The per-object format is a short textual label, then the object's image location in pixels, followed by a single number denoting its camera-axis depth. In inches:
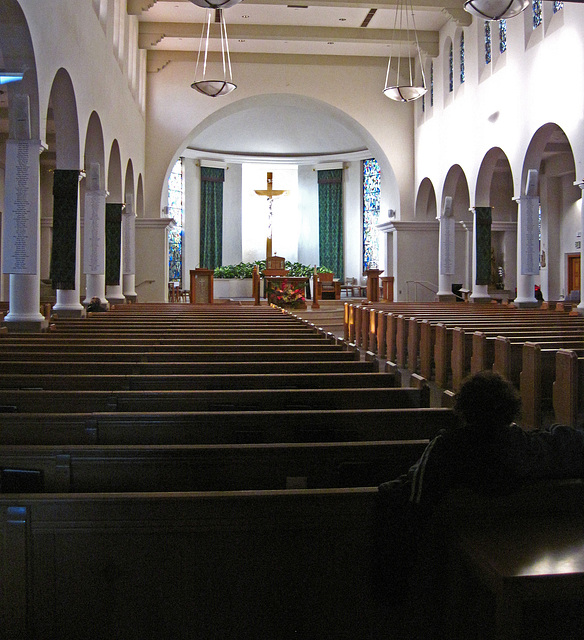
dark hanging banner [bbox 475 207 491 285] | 526.9
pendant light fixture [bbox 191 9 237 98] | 486.0
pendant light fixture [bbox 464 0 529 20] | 325.4
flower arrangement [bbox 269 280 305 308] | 592.4
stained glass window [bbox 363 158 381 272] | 814.5
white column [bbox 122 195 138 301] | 574.5
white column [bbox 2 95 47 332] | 289.6
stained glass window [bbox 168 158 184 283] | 784.2
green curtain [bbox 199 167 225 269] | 826.2
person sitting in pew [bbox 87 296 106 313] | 399.5
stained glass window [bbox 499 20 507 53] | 484.7
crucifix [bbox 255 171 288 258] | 765.3
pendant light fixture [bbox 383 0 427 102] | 495.2
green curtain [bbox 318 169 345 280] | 840.3
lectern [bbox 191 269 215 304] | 577.3
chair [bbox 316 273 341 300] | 736.3
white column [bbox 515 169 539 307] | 458.9
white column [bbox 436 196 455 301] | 589.0
